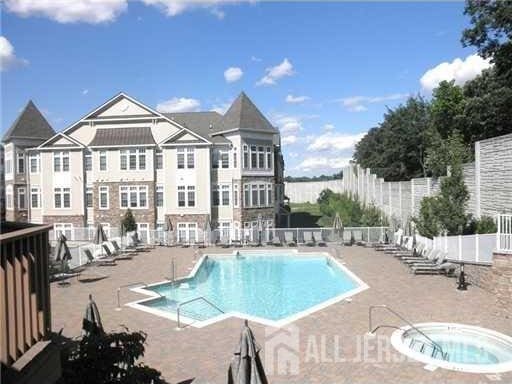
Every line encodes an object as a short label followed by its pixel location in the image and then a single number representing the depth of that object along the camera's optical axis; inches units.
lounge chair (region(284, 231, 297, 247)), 1087.0
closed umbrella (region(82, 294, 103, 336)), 282.4
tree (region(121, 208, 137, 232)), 1179.9
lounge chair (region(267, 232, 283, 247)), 1071.4
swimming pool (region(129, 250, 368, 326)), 550.3
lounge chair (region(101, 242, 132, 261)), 924.6
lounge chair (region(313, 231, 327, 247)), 1069.5
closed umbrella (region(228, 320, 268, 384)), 248.1
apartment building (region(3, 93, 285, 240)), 1229.7
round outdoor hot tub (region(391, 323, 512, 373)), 346.6
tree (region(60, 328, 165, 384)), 198.5
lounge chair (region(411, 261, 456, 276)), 684.1
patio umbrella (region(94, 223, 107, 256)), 895.1
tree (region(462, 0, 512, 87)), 1090.7
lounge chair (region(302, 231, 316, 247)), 1075.2
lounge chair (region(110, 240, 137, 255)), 970.0
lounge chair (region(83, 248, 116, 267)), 819.4
